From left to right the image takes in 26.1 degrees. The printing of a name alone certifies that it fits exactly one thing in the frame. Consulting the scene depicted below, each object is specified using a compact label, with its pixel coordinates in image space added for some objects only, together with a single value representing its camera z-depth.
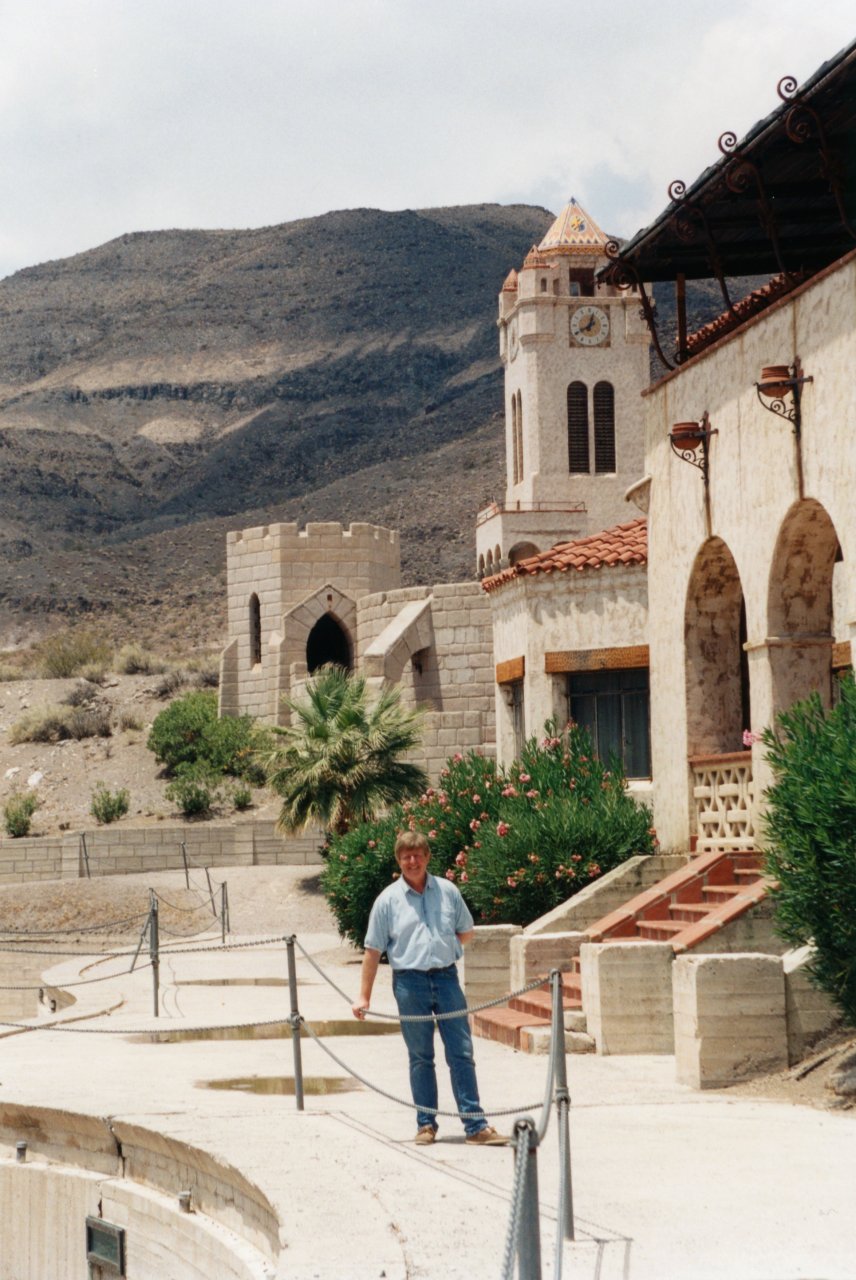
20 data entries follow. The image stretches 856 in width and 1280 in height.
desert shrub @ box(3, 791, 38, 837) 46.03
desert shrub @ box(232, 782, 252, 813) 46.62
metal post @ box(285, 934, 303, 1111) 11.25
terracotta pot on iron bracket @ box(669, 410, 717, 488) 17.39
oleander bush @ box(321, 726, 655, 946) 18.95
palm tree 31.20
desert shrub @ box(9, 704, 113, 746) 54.44
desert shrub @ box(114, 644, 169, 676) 62.88
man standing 10.31
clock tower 54.72
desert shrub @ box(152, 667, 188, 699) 59.41
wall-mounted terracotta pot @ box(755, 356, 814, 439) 15.04
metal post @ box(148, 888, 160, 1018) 18.70
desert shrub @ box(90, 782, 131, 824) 47.16
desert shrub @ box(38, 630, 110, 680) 63.38
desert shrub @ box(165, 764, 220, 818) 46.44
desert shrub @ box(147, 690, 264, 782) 48.44
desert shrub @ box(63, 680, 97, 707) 57.84
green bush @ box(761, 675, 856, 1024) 11.45
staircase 15.12
